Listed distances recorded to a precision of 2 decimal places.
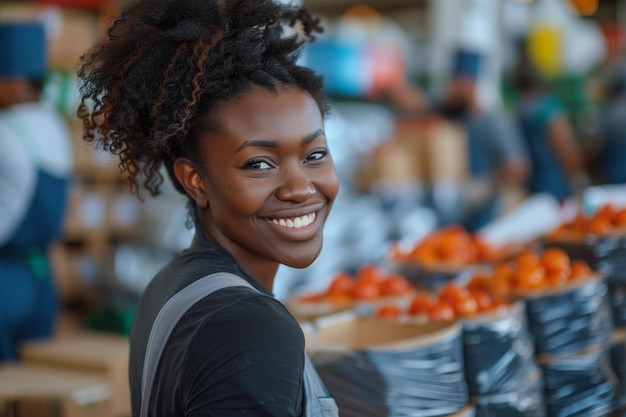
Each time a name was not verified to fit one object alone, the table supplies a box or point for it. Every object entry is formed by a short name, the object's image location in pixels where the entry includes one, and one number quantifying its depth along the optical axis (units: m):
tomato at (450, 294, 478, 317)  2.20
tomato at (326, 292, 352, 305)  2.67
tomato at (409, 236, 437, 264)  3.28
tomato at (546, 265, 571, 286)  2.54
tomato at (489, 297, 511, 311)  2.27
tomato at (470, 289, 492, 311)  2.28
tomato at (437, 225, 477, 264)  3.25
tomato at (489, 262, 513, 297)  2.55
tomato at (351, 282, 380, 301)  2.67
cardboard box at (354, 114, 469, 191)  6.43
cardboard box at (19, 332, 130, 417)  3.16
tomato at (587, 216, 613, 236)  2.99
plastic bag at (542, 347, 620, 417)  2.35
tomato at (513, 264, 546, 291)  2.51
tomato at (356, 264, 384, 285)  2.79
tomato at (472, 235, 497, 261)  3.23
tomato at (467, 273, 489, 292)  2.68
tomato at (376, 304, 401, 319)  2.27
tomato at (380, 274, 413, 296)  2.70
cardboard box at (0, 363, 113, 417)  2.77
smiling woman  1.37
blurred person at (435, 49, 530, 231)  6.04
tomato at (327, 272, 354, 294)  2.77
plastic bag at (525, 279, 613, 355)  2.41
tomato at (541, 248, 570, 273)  2.60
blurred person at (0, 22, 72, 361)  3.50
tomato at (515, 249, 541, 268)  2.61
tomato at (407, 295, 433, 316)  2.26
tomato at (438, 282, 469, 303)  2.29
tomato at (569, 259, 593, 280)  2.60
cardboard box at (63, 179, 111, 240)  5.73
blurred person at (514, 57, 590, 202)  6.37
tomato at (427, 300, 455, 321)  2.17
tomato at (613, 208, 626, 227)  3.06
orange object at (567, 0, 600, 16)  11.05
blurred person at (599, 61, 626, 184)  6.14
